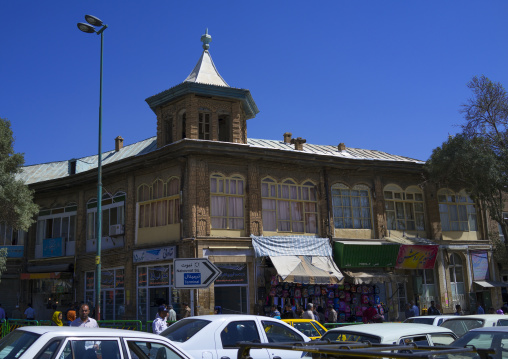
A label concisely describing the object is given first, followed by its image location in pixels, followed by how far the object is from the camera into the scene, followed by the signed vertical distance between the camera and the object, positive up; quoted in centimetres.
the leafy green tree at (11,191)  1984 +392
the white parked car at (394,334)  753 -85
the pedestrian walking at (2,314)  1998 -94
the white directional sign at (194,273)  1079 +25
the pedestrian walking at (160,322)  1191 -86
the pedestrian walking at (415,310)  2005 -127
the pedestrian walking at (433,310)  2109 -139
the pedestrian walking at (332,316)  1933 -137
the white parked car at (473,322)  1012 -93
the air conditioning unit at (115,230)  2266 +258
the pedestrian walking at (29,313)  2247 -103
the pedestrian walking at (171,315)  1680 -98
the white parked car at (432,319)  1162 -99
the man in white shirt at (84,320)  890 -58
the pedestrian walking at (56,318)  1378 -81
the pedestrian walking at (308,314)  1573 -103
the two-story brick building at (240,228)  2056 +252
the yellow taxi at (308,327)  1210 -111
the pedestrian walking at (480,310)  2162 -148
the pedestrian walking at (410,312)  1989 -134
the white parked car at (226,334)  798 -84
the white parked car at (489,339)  669 -87
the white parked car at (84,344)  530 -61
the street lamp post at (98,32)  1647 +861
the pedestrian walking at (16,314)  2380 -112
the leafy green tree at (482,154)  2277 +558
